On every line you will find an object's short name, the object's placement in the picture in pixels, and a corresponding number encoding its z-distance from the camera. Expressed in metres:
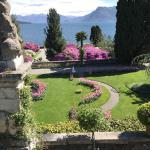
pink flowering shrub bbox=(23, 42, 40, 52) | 34.63
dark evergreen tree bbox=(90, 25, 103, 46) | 35.88
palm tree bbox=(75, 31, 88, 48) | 28.11
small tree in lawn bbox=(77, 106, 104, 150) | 7.22
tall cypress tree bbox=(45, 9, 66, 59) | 30.59
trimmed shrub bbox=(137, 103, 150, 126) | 7.23
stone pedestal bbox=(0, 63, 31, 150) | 6.11
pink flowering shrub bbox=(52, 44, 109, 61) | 28.40
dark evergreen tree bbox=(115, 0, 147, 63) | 24.88
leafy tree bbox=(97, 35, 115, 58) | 31.55
